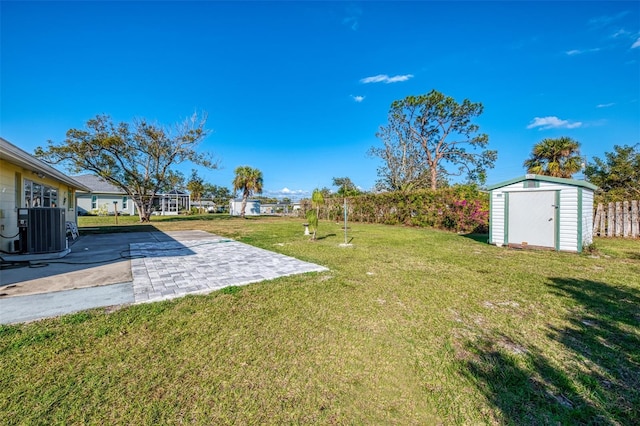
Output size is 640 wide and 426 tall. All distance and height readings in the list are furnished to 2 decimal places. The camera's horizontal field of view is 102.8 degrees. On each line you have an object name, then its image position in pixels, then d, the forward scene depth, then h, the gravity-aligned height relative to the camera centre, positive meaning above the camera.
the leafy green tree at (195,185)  34.84 +3.16
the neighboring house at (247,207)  39.22 +0.25
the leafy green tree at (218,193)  45.91 +3.04
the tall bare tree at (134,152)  17.94 +4.27
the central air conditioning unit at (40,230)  6.13 -0.55
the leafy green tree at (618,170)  14.98 +2.53
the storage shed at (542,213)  6.96 -0.09
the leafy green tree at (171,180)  21.77 +2.40
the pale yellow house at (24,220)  6.12 -0.30
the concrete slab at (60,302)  2.94 -1.23
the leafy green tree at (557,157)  15.25 +3.28
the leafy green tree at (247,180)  27.27 +3.05
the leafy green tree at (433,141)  23.64 +6.54
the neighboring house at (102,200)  29.98 +0.93
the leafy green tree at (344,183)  34.50 +4.09
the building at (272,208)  44.11 +0.11
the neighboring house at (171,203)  35.78 +0.75
